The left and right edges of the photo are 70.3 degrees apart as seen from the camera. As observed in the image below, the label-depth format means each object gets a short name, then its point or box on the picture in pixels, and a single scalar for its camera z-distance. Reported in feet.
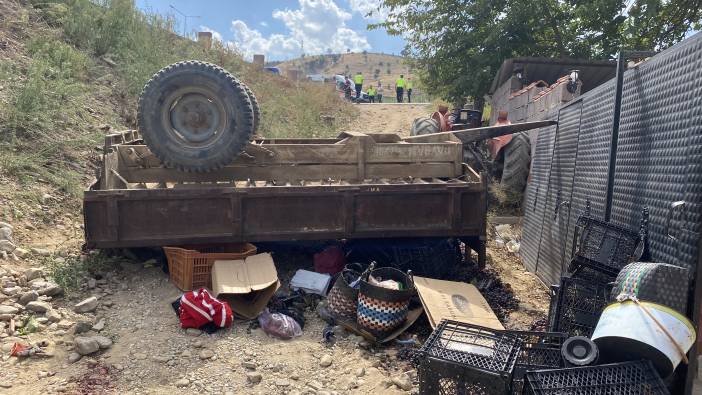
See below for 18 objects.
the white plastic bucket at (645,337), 7.52
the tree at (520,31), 38.24
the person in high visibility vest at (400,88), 83.05
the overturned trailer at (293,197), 15.01
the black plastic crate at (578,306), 9.97
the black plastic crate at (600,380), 7.17
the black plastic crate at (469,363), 8.60
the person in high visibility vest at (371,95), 86.59
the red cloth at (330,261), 16.39
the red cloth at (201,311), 12.66
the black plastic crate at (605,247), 10.21
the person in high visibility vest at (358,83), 84.55
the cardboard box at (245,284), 13.55
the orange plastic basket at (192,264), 14.61
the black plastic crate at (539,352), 9.16
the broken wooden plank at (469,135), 18.60
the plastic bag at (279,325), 12.82
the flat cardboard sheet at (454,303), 13.02
